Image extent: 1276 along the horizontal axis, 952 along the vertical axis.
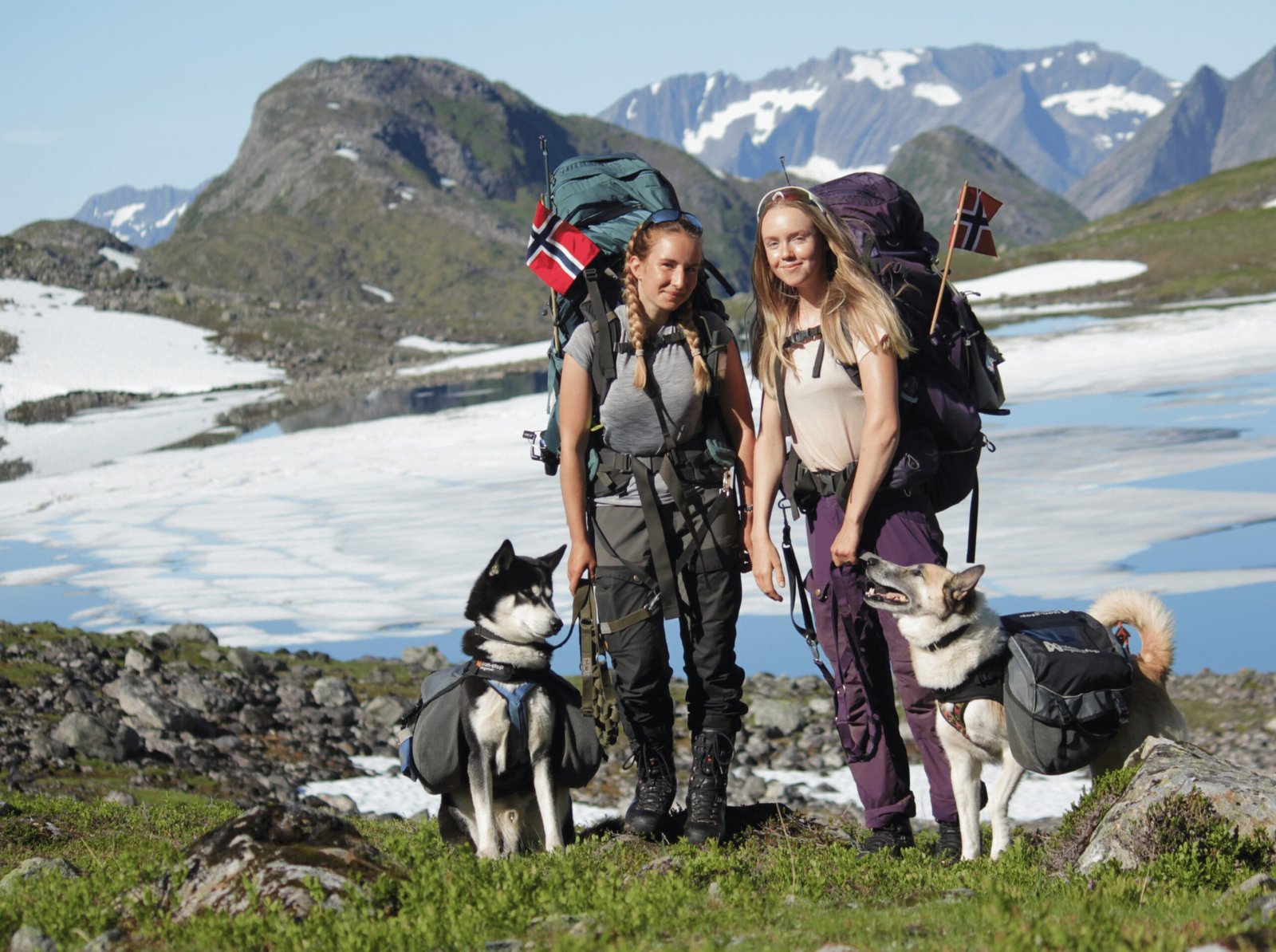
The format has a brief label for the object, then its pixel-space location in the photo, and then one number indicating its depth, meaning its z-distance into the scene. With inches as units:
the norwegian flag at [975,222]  331.9
